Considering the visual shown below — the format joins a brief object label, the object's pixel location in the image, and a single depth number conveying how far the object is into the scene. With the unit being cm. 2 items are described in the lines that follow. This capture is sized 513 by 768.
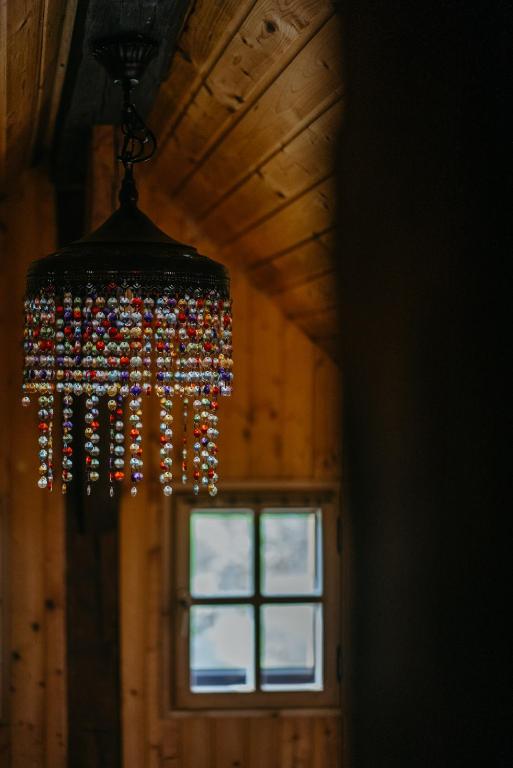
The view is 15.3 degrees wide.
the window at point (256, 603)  661
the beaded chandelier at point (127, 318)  508
